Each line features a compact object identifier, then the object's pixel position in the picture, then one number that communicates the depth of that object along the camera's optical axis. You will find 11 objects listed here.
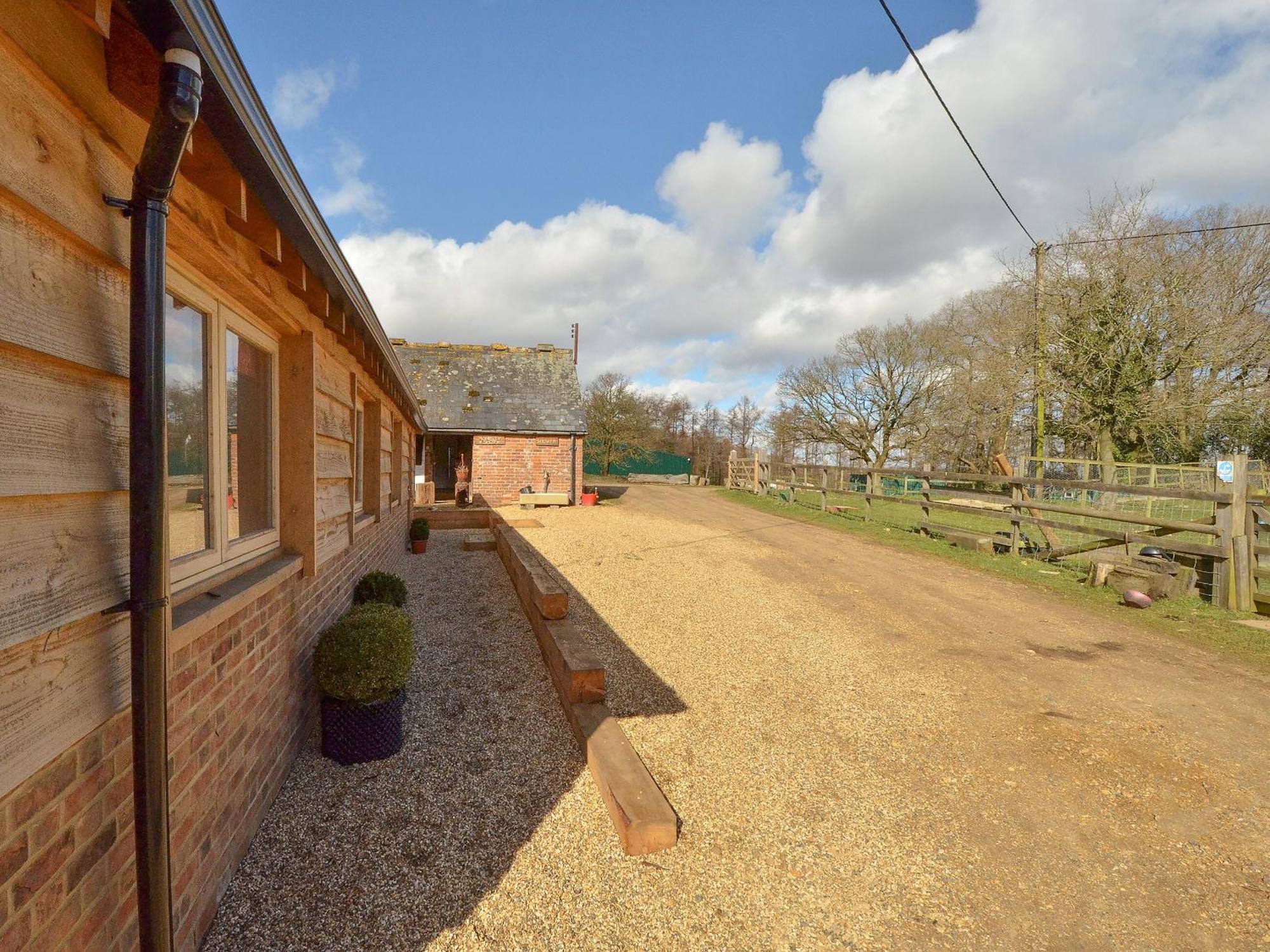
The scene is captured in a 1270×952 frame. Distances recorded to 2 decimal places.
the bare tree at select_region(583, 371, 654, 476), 29.17
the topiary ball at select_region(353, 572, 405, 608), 4.73
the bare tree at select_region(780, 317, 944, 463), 26.02
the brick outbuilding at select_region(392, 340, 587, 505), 15.76
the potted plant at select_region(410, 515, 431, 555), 9.09
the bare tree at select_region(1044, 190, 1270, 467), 15.09
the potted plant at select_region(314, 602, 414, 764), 2.99
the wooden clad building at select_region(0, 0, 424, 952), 1.12
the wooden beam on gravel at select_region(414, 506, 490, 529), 11.50
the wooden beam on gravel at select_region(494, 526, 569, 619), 4.57
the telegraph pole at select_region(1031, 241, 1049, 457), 14.90
